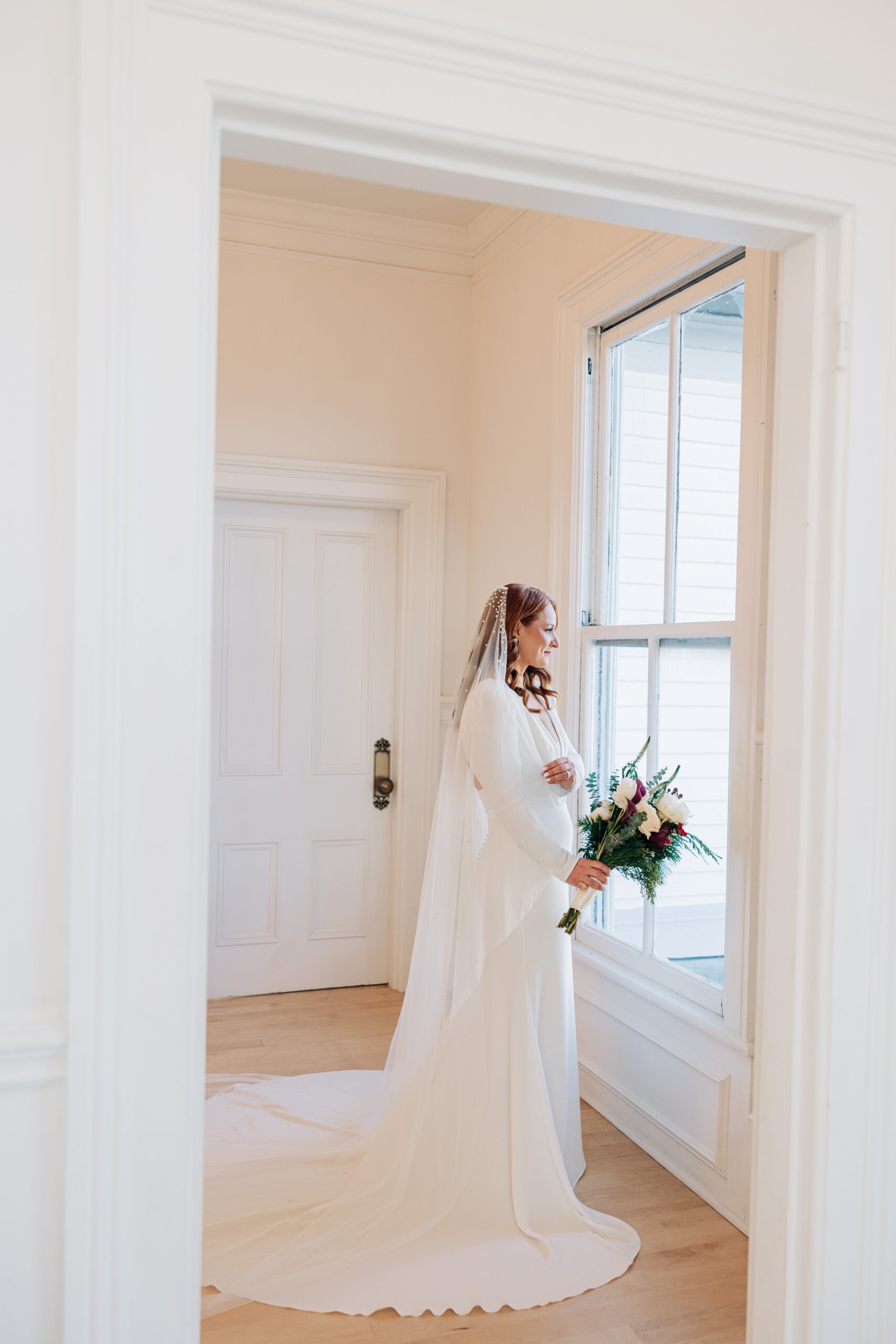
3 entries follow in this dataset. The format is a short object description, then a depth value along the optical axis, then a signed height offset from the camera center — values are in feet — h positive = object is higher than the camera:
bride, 7.52 -3.84
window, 9.21 +0.62
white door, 14.24 -1.43
